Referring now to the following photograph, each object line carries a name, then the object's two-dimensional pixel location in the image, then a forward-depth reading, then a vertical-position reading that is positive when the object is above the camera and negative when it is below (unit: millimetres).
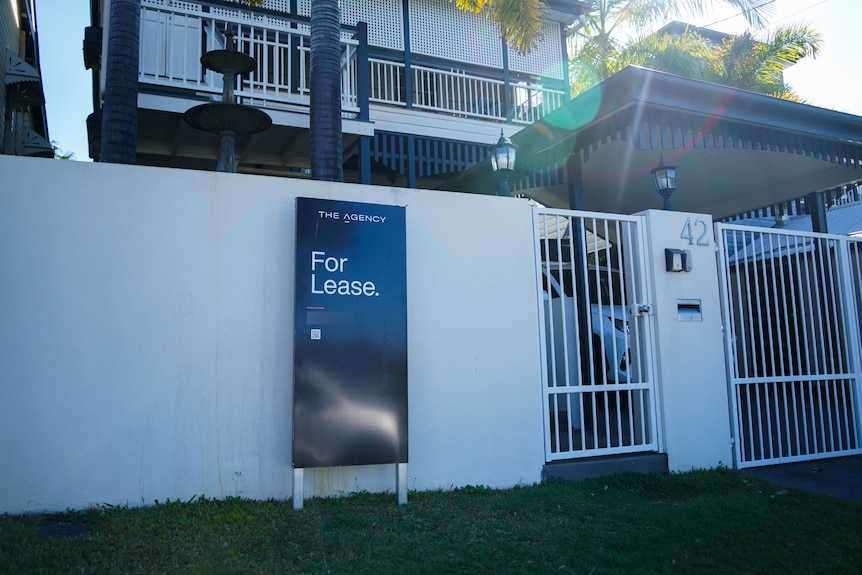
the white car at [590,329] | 5195 +313
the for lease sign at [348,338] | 4145 +198
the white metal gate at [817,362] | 5855 -61
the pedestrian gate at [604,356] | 5137 +38
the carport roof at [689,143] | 5949 +2431
